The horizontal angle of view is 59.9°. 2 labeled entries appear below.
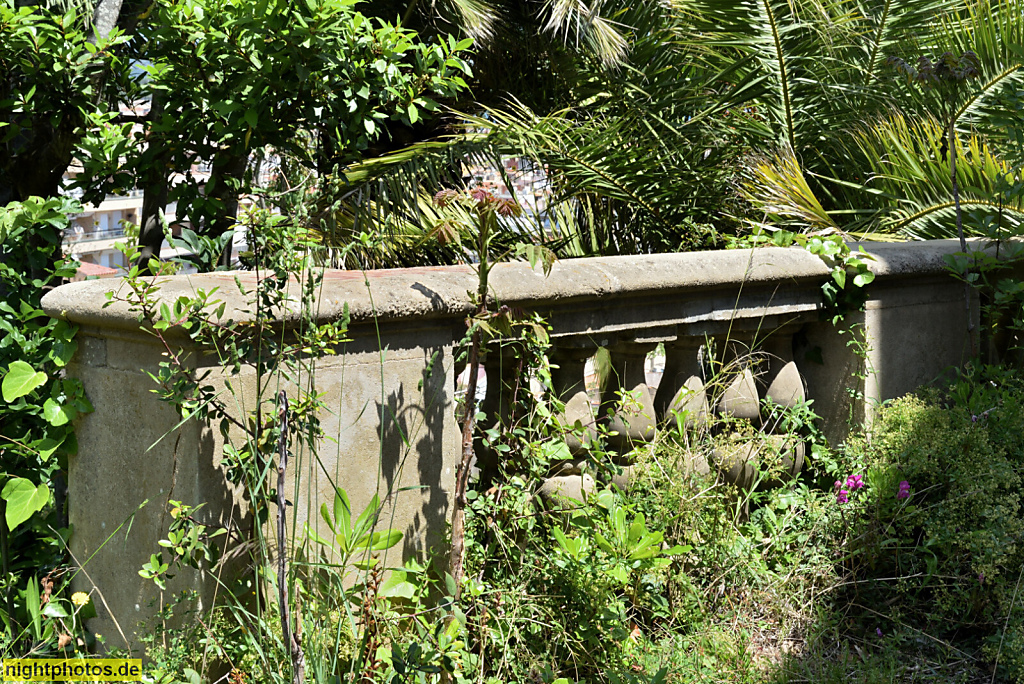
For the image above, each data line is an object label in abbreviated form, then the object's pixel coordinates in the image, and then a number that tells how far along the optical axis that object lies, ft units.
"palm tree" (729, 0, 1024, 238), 13.87
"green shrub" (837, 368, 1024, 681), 8.13
